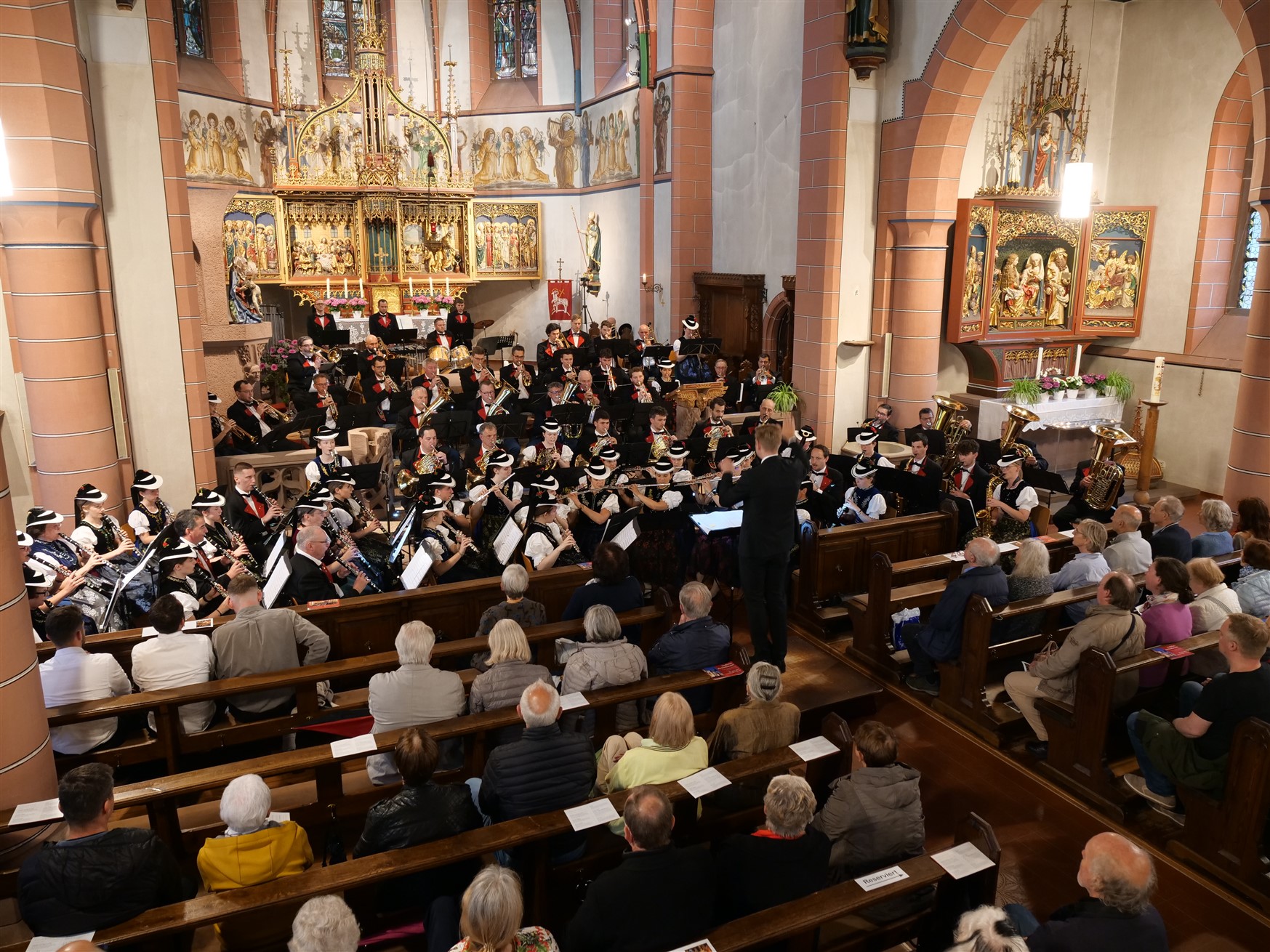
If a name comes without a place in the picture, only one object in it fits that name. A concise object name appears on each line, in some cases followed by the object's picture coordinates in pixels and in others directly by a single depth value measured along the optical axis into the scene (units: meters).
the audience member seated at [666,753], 4.21
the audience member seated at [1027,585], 6.34
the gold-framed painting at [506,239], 22.84
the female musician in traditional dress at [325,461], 8.55
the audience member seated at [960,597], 6.02
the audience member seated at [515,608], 5.76
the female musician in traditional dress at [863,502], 8.60
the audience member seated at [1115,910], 3.14
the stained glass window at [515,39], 23.41
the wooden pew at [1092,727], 5.10
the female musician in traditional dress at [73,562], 6.58
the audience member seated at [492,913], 2.92
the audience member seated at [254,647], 5.32
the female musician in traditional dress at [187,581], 6.38
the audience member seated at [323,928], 2.93
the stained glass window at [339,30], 22.61
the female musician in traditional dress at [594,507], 8.14
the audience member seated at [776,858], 3.54
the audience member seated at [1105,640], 5.20
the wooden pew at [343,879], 3.26
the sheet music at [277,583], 6.32
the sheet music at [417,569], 6.61
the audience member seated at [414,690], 4.77
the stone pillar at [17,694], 3.92
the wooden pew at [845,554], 7.75
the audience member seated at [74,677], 4.94
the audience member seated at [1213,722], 4.48
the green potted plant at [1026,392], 11.66
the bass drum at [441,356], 17.45
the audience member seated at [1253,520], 7.15
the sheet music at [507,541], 7.39
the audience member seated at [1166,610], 5.51
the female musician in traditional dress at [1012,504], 8.27
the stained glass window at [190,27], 19.70
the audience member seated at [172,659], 5.18
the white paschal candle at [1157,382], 10.30
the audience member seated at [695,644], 5.41
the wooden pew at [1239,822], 4.37
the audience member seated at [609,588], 6.09
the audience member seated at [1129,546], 6.69
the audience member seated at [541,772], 4.07
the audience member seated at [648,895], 3.23
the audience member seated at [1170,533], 6.83
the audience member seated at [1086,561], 6.45
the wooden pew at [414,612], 6.14
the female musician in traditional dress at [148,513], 7.49
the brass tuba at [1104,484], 8.61
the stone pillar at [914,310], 11.97
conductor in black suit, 5.98
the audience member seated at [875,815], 3.92
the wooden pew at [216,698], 4.84
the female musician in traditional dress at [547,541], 7.37
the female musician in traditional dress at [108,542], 6.55
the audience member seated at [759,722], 4.55
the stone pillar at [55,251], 7.93
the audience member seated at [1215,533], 6.89
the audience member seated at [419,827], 3.73
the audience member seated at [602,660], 5.14
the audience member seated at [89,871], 3.29
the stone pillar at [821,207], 11.81
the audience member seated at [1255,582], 5.98
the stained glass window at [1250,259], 12.07
